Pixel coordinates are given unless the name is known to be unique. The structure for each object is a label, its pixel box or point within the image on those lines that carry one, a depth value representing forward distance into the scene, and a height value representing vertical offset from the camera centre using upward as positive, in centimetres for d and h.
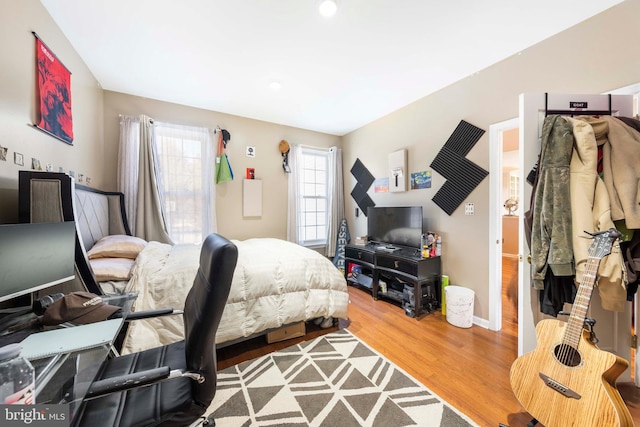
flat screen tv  295 -20
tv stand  267 -74
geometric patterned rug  137 -122
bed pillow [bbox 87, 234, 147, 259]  187 -31
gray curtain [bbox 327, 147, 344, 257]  436 +23
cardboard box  214 -114
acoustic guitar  98 -76
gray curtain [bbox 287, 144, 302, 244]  404 +31
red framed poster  162 +88
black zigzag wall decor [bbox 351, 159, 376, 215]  396 +44
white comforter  165 -64
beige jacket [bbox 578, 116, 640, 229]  128 +25
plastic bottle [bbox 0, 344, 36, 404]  62 -48
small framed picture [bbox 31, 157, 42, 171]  154 +32
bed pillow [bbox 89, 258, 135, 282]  164 -42
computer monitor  102 -22
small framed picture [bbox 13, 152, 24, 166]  140 +32
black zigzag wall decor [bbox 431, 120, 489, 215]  253 +47
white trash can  242 -102
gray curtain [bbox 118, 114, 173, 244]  290 +36
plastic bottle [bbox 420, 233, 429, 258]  280 -43
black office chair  82 -68
